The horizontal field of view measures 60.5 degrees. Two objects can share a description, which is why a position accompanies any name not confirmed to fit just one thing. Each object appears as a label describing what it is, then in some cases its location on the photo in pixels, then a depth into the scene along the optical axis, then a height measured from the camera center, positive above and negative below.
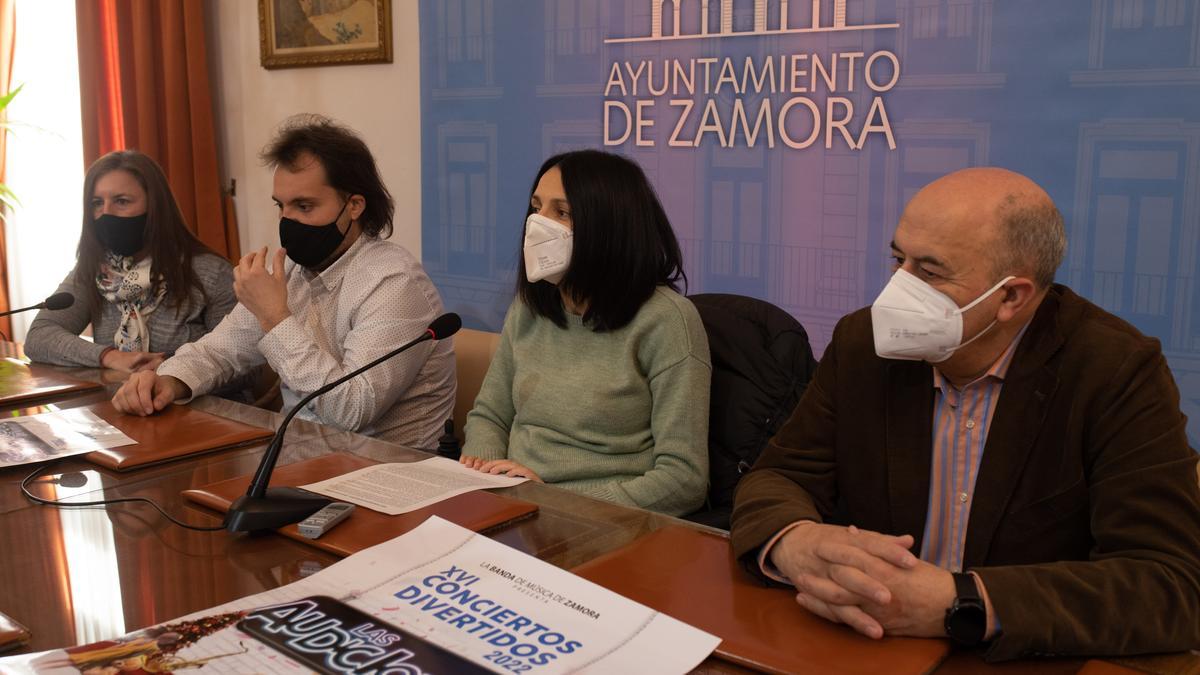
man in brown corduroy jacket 1.03 -0.39
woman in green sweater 1.82 -0.34
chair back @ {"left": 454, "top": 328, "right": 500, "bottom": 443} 2.56 -0.51
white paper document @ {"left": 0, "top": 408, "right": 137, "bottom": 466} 1.69 -0.48
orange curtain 4.23 +0.26
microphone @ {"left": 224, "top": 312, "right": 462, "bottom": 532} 1.31 -0.45
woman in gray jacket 2.74 -0.31
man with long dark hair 2.06 -0.33
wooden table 1.08 -0.48
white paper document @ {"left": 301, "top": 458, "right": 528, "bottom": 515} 1.42 -0.48
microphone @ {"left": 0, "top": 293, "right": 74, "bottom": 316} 2.32 -0.33
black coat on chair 1.84 -0.41
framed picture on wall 3.66 +0.45
